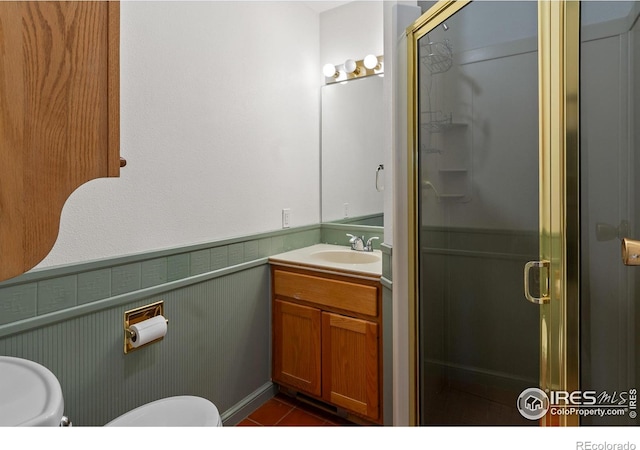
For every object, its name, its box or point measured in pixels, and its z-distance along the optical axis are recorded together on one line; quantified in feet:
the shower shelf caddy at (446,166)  3.89
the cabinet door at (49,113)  1.04
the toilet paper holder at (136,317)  4.78
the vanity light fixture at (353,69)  7.44
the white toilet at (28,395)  2.24
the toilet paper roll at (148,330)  4.68
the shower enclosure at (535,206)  2.73
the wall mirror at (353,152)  7.68
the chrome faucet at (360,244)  7.57
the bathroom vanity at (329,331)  5.81
